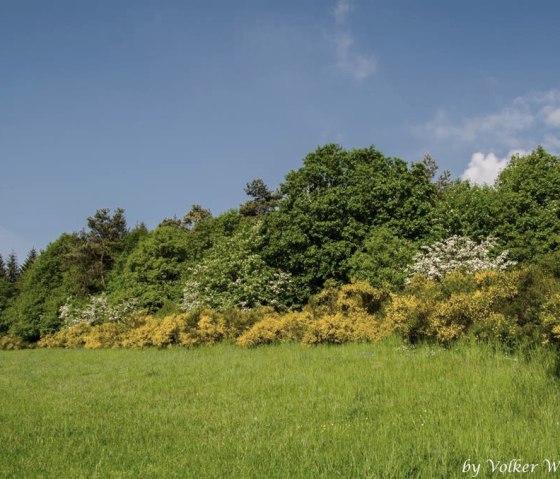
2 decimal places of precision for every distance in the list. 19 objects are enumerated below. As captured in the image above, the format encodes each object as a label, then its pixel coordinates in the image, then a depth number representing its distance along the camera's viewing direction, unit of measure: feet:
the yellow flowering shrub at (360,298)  57.72
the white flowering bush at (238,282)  96.78
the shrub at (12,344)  140.87
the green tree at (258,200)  196.95
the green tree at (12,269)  319.14
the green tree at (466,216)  94.58
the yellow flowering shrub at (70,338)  109.91
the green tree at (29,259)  294.21
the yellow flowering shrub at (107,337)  91.15
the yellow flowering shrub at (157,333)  74.23
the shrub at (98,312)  125.90
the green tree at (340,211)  97.14
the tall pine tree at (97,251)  156.87
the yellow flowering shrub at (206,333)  69.15
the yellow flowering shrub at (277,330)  57.72
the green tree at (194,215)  220.84
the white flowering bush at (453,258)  75.46
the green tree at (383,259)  81.51
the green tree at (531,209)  92.02
